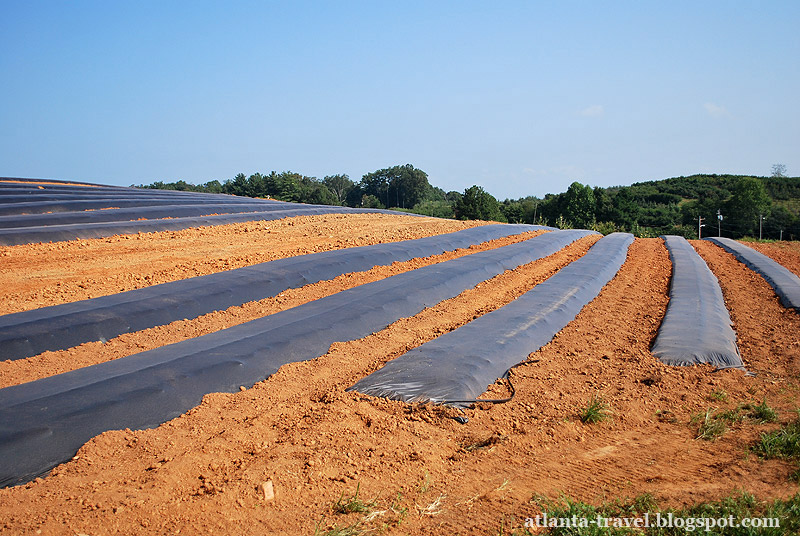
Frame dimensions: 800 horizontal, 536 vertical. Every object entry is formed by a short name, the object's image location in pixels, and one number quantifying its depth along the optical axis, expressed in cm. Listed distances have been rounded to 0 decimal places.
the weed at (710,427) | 390
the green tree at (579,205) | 5431
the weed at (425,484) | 327
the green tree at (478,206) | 5000
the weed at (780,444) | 348
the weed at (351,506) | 301
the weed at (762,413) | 409
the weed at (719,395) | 462
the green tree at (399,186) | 7475
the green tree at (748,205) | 4650
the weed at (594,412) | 424
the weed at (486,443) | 382
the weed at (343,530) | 275
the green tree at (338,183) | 9498
